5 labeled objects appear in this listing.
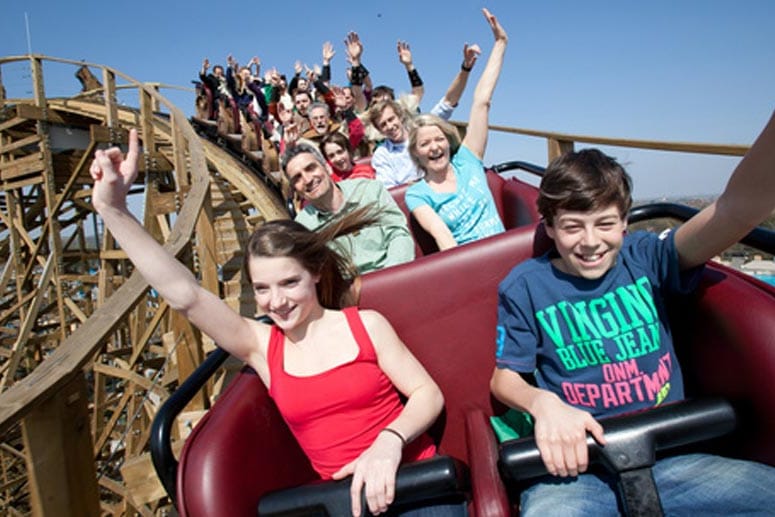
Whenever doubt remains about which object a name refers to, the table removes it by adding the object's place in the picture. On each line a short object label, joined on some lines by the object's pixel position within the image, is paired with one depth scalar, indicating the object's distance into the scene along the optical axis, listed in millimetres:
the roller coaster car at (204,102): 7895
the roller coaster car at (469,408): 825
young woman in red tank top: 1012
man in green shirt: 1677
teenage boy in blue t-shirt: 839
